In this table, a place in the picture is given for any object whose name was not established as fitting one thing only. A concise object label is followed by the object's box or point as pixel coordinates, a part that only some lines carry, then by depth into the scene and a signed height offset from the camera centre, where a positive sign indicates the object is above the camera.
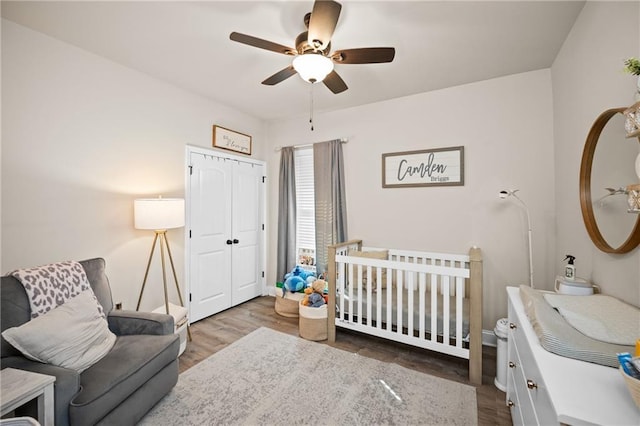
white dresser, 0.71 -0.54
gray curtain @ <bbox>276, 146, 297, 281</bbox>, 3.85 -0.03
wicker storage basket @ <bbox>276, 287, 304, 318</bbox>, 3.27 -1.12
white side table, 1.08 -0.73
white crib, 2.07 -0.81
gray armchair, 1.29 -0.87
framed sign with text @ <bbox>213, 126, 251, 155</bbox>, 3.33 +0.98
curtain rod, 3.76 +0.98
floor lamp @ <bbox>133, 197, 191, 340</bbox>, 2.33 -0.01
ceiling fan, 1.48 +1.04
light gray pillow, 1.36 -0.67
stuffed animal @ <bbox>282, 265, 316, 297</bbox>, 3.33 -0.85
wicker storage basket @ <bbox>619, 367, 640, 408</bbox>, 0.68 -0.46
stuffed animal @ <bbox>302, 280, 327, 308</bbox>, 2.81 -0.89
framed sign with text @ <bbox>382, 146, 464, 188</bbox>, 2.82 +0.51
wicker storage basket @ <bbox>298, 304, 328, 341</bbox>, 2.71 -1.12
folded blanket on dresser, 0.99 -0.44
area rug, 1.69 -1.30
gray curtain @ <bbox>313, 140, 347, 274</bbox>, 3.44 +0.21
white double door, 3.12 -0.24
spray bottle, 1.61 -0.35
